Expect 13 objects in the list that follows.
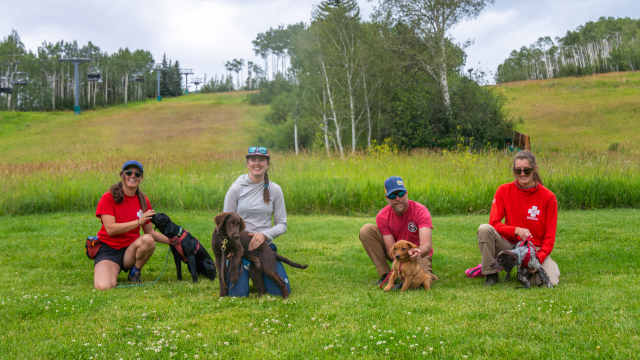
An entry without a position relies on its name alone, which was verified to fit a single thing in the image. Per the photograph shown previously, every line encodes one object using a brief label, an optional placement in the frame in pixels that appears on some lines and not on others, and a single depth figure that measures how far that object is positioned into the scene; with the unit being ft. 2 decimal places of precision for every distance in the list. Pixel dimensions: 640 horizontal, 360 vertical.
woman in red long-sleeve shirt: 19.25
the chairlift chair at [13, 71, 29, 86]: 252.01
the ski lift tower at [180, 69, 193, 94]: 314.92
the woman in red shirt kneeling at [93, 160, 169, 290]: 20.58
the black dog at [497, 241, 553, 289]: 18.58
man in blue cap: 18.79
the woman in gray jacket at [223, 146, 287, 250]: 19.29
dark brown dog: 17.65
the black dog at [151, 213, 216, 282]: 20.42
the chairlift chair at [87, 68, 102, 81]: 175.38
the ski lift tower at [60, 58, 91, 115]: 214.69
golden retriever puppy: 18.13
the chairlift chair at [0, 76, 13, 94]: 164.86
